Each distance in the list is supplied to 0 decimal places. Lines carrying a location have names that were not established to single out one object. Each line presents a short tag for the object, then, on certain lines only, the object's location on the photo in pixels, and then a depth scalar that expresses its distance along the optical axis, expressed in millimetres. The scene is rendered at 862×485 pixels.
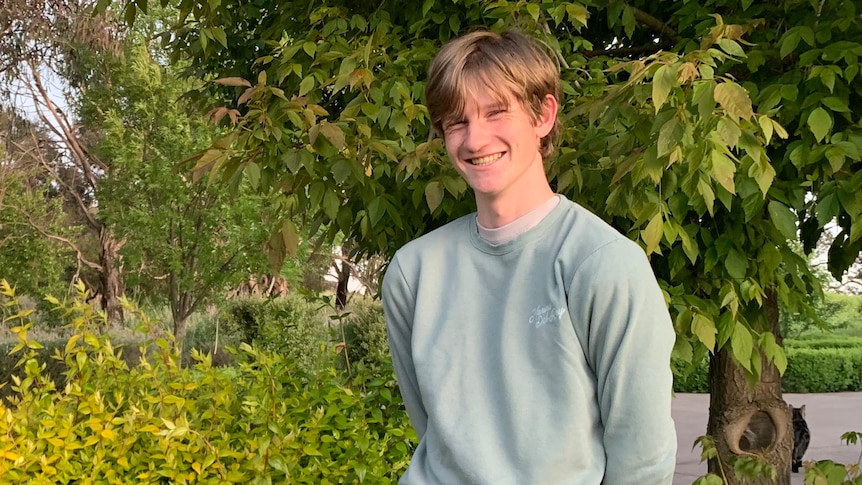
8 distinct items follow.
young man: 1182
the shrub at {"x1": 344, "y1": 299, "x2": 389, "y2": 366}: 12444
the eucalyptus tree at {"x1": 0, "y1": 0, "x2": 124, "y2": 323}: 13812
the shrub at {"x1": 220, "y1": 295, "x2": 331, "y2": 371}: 11781
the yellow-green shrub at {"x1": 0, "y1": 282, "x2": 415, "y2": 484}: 2846
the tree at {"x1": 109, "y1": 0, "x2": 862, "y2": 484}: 1977
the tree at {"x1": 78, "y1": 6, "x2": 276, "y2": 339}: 11682
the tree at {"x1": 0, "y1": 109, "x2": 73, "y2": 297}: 16281
